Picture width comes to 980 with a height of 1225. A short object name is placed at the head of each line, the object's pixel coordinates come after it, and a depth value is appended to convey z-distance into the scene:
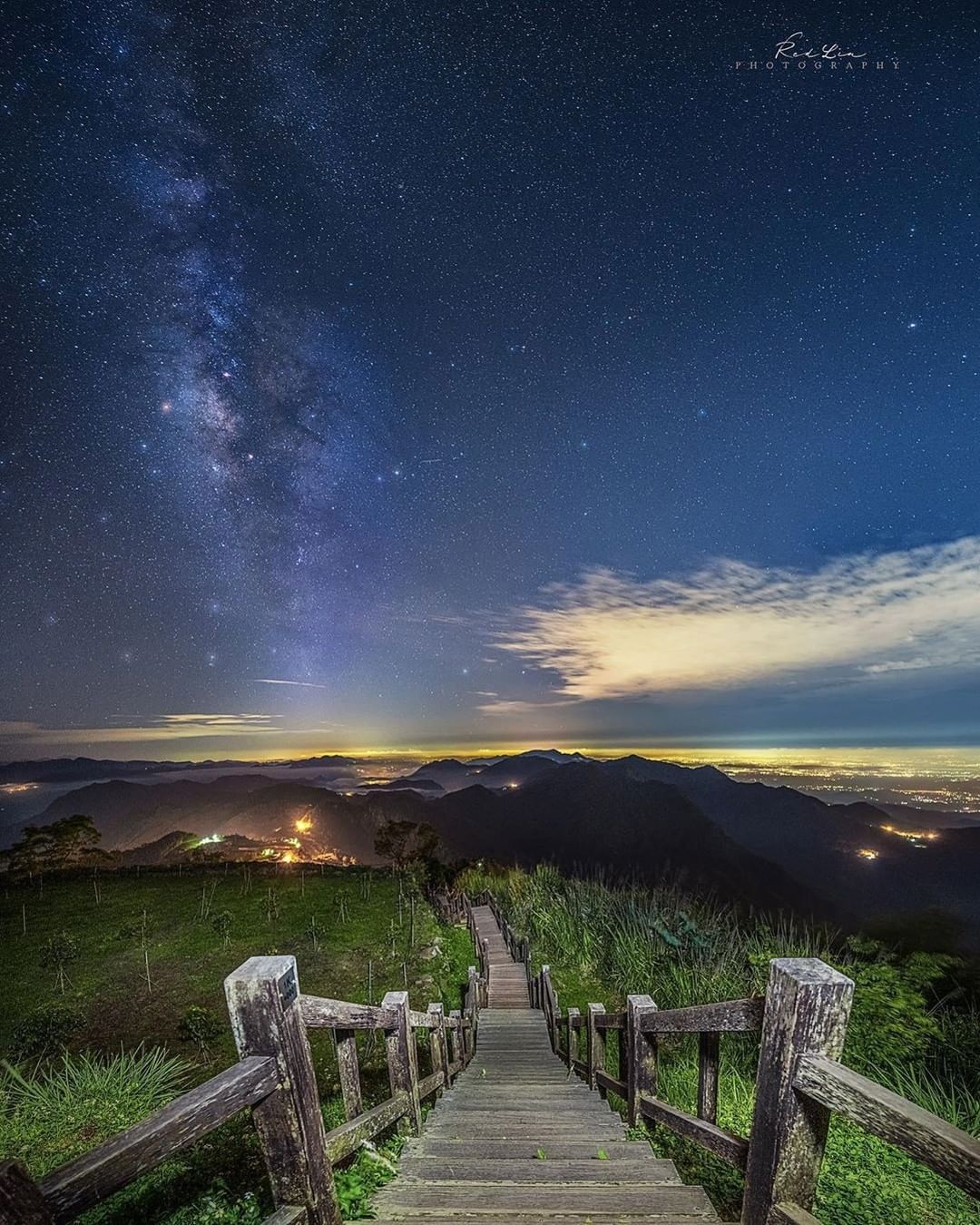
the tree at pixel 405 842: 28.11
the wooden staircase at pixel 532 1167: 2.70
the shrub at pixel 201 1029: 8.58
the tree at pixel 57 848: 25.84
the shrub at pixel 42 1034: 8.52
